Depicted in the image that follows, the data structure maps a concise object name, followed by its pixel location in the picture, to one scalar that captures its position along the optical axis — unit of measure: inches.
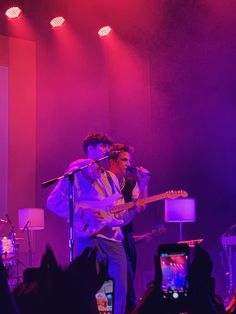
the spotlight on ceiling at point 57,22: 336.2
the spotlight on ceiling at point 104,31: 339.9
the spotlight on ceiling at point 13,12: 327.0
